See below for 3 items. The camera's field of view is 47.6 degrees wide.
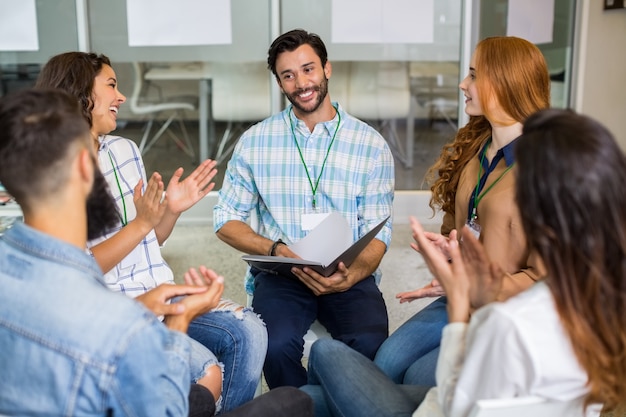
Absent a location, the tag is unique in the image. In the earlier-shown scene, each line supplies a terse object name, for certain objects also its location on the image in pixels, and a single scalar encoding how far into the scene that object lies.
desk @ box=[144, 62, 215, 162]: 4.89
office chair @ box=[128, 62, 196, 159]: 5.00
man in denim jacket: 1.15
